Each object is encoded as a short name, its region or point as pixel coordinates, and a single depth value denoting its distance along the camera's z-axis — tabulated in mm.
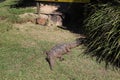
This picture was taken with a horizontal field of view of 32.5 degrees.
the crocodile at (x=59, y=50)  4373
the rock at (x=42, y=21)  6102
